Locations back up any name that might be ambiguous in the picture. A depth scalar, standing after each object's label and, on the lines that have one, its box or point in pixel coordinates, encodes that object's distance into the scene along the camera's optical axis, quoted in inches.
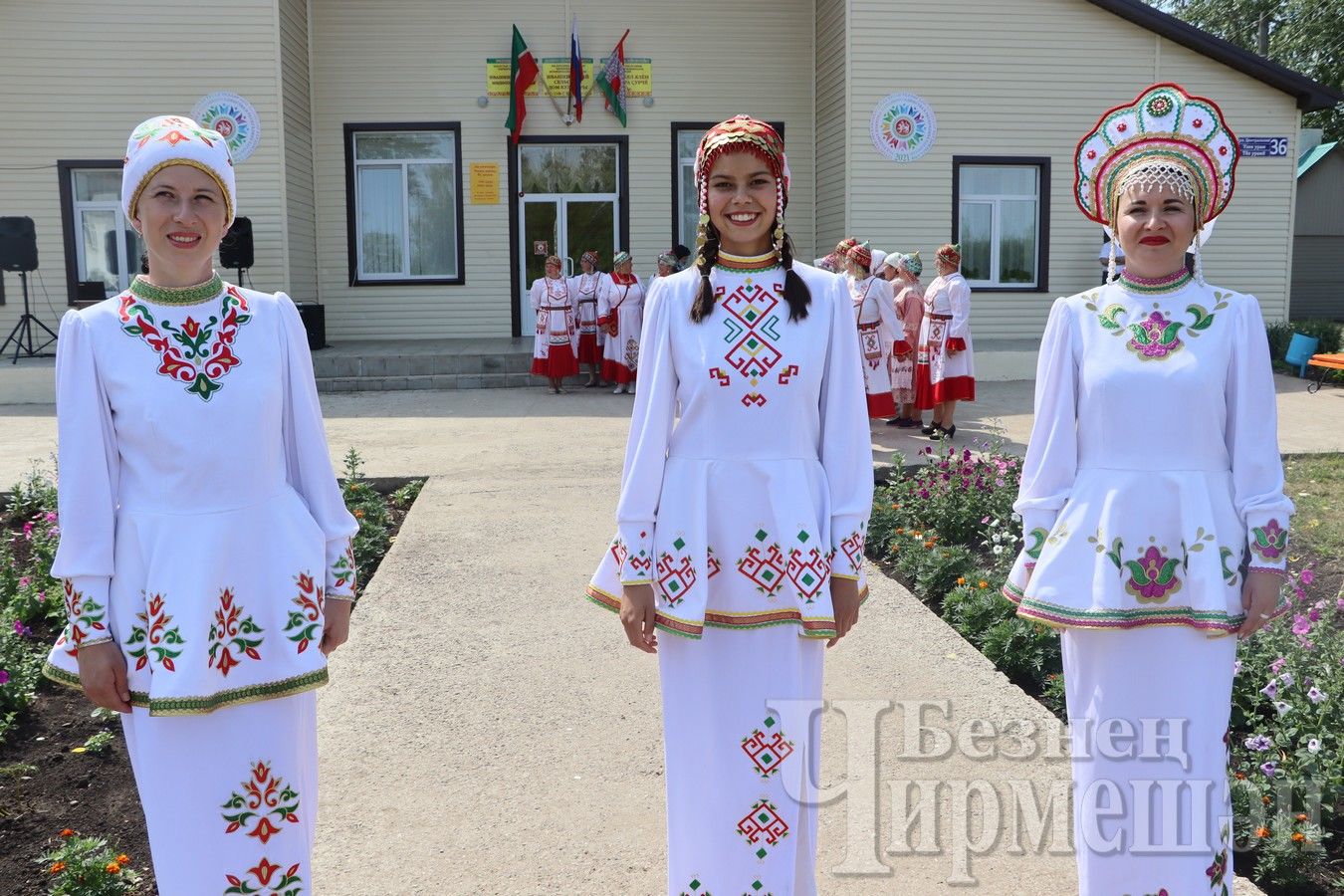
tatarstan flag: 692.1
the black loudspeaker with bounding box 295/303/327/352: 659.4
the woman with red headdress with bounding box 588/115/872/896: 102.1
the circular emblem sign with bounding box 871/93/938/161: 668.1
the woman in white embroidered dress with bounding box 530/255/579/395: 592.1
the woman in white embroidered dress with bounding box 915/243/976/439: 439.8
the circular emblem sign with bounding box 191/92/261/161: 641.6
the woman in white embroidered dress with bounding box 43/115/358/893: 91.1
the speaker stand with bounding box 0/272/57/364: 635.5
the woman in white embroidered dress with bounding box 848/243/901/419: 442.0
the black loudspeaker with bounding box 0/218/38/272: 632.4
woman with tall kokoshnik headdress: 104.0
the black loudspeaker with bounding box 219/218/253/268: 595.5
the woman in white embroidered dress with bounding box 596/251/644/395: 597.9
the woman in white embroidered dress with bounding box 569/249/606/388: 620.4
